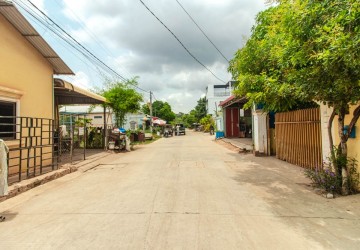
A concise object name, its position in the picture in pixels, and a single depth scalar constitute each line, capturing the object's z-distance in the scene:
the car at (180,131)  45.97
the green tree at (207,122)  49.13
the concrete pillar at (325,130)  8.05
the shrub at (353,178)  6.35
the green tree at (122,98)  20.73
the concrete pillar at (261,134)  13.73
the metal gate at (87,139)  16.16
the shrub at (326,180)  6.39
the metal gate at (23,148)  8.32
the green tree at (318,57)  4.11
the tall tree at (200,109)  81.06
